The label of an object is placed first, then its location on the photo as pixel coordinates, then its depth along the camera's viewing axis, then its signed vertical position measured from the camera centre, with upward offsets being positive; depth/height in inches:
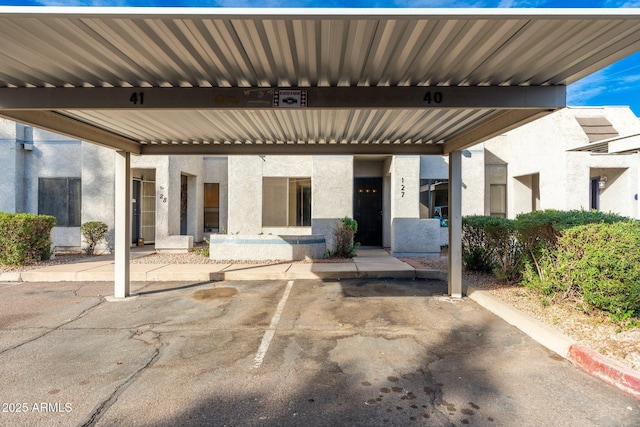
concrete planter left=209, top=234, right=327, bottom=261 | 412.5 -43.9
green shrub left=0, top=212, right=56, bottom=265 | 358.0 -28.5
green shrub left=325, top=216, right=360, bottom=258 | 428.1 -37.3
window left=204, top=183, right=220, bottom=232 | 582.9 +12.0
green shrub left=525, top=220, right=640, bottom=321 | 166.4 -28.3
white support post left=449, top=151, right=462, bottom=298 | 265.6 -10.6
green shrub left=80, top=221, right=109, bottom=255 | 467.2 -29.0
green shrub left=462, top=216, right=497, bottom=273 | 309.3 -32.0
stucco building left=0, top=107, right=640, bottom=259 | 468.8 +42.7
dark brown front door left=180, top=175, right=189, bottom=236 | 548.7 +17.1
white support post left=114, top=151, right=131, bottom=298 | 265.3 -11.5
